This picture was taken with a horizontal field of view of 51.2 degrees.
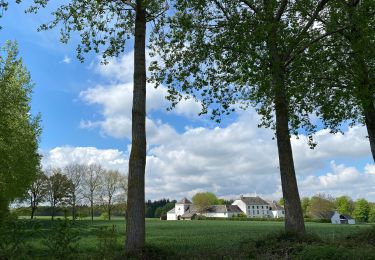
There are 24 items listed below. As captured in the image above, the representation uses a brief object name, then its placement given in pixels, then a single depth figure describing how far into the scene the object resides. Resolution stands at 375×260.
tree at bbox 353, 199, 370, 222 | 142.12
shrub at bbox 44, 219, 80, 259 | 6.16
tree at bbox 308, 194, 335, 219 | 127.81
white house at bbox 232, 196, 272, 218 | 171.75
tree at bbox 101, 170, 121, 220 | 94.88
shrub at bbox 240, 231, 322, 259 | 11.97
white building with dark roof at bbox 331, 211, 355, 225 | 125.21
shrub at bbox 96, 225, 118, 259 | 7.97
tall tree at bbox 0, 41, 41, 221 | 25.47
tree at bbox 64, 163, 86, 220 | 85.19
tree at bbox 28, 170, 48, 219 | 75.69
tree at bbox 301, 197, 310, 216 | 145.50
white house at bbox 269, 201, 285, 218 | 177.12
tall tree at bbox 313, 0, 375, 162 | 16.36
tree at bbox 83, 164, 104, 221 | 90.06
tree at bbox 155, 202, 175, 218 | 163.88
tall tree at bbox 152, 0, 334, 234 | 15.90
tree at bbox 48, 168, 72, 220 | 80.25
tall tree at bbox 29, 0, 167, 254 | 11.97
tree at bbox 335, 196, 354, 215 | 148.75
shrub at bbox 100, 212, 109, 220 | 99.38
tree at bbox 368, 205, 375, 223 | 135.38
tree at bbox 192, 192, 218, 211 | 168.62
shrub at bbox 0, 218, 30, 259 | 6.12
